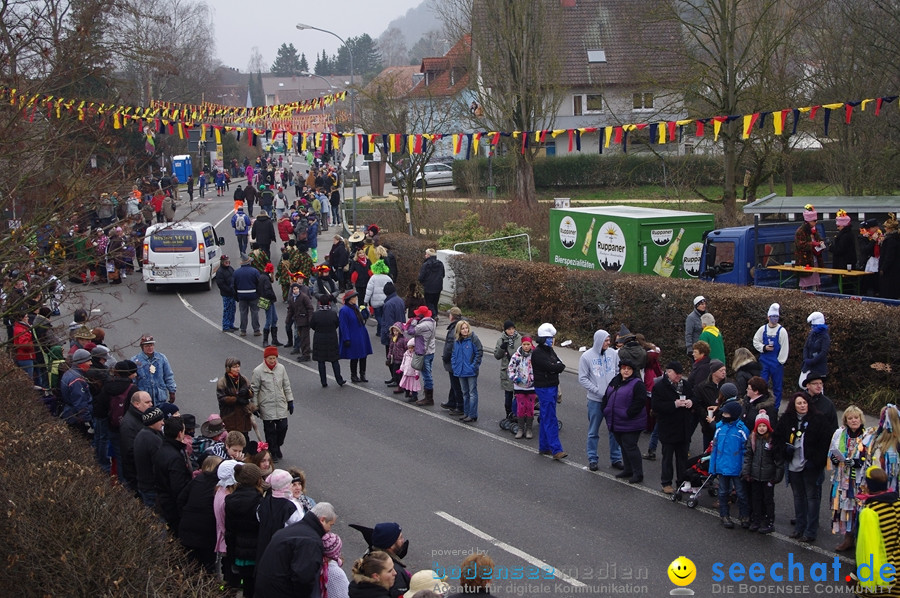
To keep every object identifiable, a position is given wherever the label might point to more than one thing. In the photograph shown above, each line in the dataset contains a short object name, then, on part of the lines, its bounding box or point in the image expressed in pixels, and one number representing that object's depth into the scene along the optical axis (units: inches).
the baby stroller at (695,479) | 397.1
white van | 978.1
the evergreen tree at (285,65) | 7601.4
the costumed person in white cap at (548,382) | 450.6
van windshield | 977.5
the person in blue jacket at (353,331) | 611.2
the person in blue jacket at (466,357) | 516.4
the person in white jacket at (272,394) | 456.8
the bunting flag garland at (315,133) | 472.9
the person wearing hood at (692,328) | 558.9
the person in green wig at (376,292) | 722.8
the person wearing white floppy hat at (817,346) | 494.9
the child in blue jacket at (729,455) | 362.9
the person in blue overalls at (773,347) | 518.2
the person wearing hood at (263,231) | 1057.5
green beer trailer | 792.3
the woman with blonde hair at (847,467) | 330.3
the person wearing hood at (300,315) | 680.4
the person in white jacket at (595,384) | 443.8
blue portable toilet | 2191.2
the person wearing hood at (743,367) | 432.1
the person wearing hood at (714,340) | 505.4
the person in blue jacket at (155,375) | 479.8
